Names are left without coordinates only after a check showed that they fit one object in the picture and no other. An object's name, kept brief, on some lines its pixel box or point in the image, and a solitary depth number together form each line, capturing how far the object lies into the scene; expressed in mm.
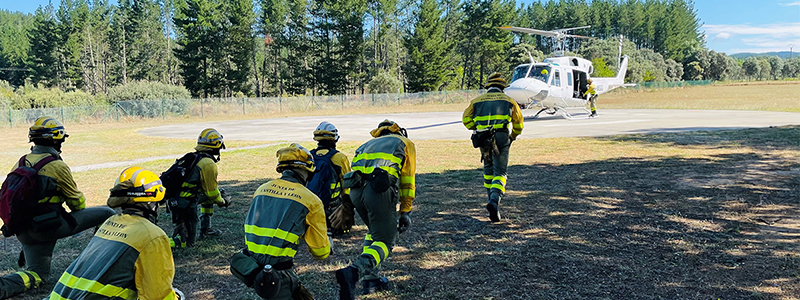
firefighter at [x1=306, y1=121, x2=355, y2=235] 6070
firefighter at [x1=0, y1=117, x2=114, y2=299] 4996
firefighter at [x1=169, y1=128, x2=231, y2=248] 6258
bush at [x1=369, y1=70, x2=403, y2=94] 57188
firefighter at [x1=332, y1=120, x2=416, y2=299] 4680
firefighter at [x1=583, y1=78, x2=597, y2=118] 25031
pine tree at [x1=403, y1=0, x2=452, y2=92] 63281
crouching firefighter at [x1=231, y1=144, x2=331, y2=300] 3410
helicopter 22547
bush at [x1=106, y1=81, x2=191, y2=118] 39622
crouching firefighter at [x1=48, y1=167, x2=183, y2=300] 2818
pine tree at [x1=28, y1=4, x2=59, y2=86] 72438
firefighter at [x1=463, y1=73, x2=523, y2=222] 7402
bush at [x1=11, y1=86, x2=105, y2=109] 40500
